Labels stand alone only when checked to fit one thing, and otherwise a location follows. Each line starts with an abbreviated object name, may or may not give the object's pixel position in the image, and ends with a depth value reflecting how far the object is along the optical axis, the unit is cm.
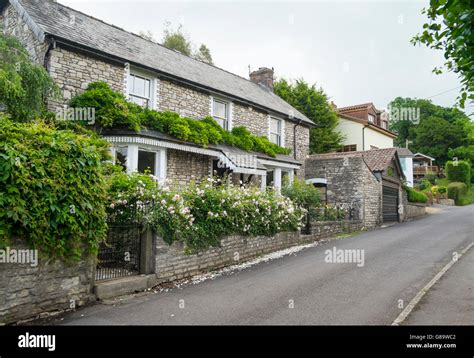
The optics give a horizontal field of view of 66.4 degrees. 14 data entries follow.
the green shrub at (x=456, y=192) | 3788
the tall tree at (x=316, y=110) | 3128
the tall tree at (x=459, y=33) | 418
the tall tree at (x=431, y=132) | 5538
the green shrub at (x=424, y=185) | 4547
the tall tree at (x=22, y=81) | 884
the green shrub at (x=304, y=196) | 1594
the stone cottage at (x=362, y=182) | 1986
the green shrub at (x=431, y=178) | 5072
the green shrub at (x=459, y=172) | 4275
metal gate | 734
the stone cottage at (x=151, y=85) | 1191
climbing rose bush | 816
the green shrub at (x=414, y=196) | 2795
